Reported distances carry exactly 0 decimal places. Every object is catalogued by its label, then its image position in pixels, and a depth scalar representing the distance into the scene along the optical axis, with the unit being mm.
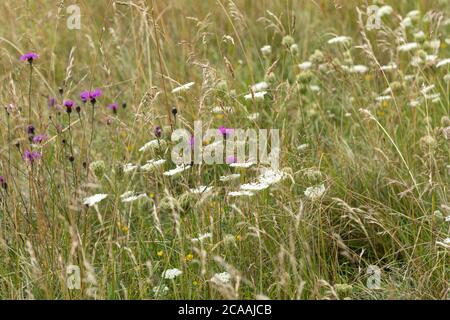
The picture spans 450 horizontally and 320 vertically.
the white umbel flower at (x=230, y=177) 4916
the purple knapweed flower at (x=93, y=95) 4917
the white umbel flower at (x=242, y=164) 4811
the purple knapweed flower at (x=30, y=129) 4952
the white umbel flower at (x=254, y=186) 4546
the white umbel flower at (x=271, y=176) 4604
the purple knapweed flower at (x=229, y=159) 5129
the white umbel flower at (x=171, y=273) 4409
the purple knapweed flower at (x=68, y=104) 4757
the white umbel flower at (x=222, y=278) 4145
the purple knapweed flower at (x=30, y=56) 4916
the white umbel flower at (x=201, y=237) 4445
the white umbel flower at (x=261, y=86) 6038
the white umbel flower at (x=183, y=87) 5264
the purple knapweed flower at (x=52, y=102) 5369
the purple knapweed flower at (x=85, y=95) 5151
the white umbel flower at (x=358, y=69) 6598
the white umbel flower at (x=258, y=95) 5363
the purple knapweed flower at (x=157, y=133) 4863
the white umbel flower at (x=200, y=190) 4571
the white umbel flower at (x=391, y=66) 6017
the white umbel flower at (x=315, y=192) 4588
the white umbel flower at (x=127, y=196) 4851
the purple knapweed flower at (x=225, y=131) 5003
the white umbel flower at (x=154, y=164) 4789
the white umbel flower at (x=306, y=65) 6653
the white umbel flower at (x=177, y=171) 4785
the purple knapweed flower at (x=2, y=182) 4839
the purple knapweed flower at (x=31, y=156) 4760
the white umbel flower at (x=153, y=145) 5054
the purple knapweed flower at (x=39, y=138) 4891
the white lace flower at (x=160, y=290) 4459
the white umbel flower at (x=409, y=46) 6177
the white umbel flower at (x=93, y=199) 4497
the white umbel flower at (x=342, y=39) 6423
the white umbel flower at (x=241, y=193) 4565
